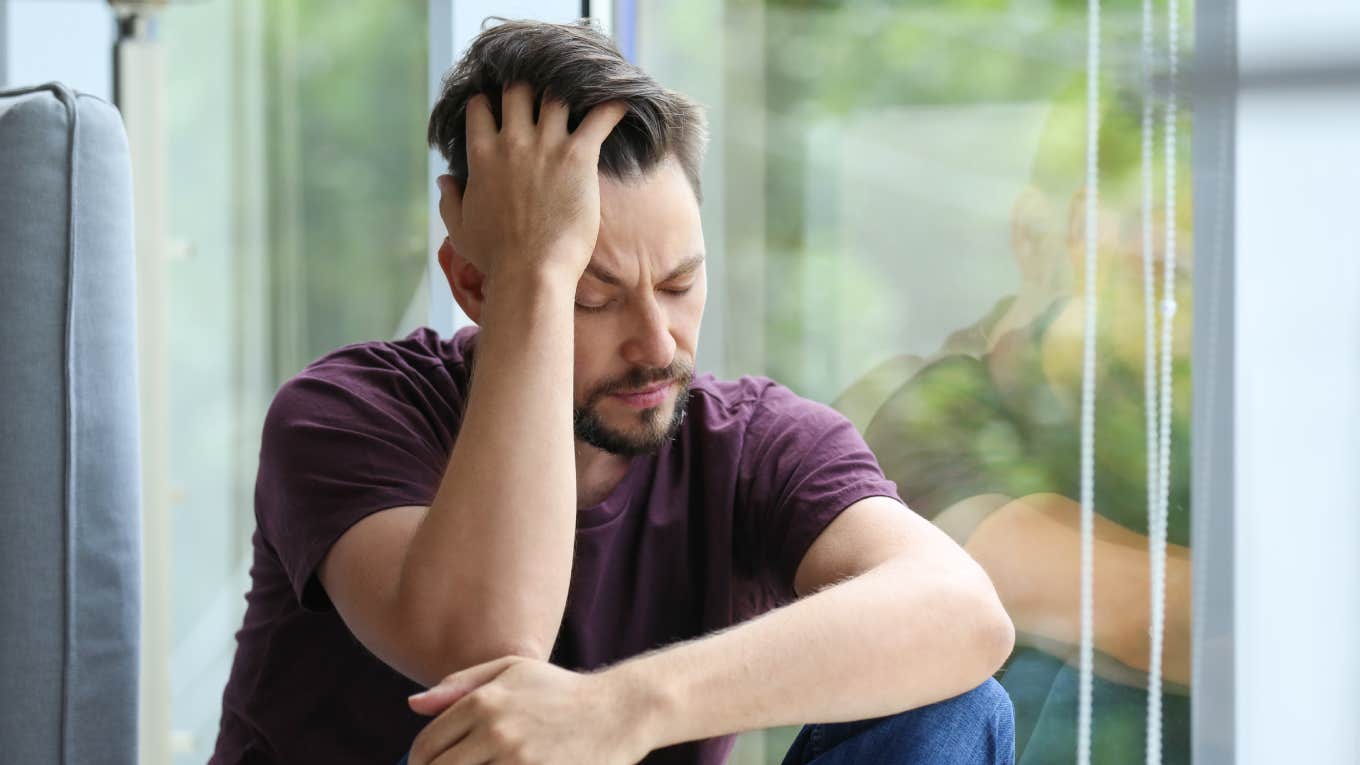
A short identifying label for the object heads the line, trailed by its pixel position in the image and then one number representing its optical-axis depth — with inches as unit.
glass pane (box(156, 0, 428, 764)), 142.0
